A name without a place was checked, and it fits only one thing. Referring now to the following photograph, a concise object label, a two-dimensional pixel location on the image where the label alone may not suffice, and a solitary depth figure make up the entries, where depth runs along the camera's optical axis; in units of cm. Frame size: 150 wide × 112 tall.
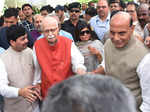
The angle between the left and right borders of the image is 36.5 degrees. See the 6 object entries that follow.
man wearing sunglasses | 432
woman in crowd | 342
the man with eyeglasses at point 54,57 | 267
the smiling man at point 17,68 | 268
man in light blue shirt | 423
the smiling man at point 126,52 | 208
